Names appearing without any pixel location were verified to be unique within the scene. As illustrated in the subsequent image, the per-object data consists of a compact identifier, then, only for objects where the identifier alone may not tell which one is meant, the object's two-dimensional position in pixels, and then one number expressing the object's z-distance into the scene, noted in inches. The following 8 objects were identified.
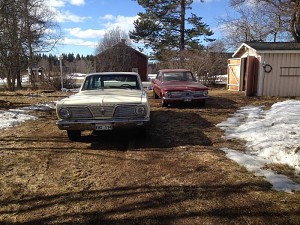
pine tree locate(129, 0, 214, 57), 1325.0
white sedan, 222.5
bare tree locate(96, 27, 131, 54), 1752.0
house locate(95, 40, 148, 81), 1350.9
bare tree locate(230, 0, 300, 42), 789.2
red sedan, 432.5
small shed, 589.6
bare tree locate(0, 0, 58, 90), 485.7
